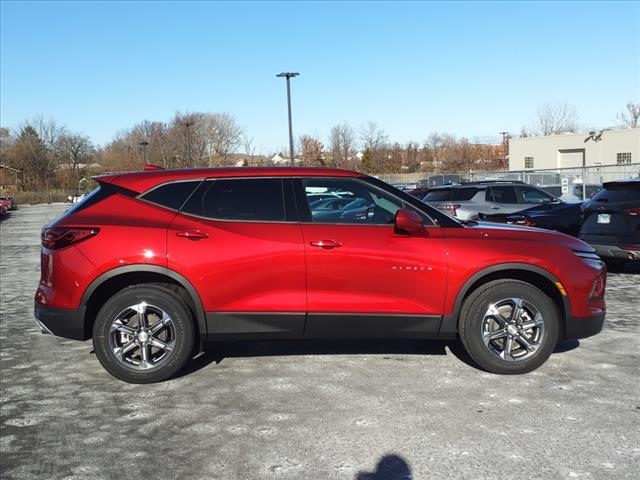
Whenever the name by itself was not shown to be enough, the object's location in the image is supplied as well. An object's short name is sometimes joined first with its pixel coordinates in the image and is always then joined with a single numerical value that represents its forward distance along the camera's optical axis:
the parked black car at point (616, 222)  8.80
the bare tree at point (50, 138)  80.50
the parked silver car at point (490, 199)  14.47
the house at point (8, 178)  76.94
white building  53.97
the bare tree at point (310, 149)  57.20
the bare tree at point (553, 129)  75.94
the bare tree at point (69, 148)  80.81
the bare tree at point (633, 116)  76.88
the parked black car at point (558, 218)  12.24
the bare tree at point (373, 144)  64.00
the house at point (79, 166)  80.81
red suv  4.74
